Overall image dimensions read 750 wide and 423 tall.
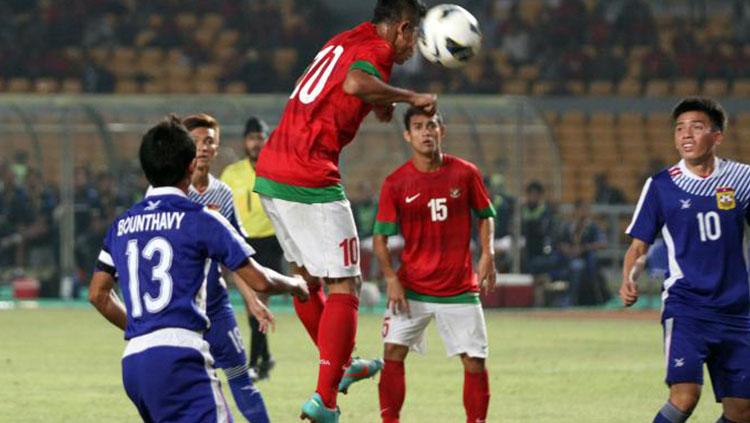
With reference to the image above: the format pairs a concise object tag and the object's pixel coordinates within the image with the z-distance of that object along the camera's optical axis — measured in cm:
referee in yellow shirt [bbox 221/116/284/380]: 2978
